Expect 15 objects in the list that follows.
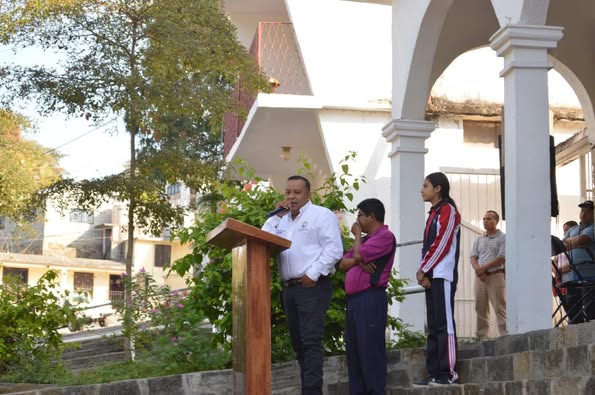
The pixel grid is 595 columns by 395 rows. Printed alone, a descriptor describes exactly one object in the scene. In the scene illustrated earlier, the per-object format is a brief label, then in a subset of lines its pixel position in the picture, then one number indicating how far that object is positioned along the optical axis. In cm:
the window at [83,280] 4516
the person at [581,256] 1001
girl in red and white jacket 748
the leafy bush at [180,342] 860
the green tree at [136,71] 1371
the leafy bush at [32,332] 912
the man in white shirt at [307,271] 691
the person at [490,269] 1196
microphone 724
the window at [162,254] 5003
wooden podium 557
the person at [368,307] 721
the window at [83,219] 5178
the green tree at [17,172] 1844
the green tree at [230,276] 855
